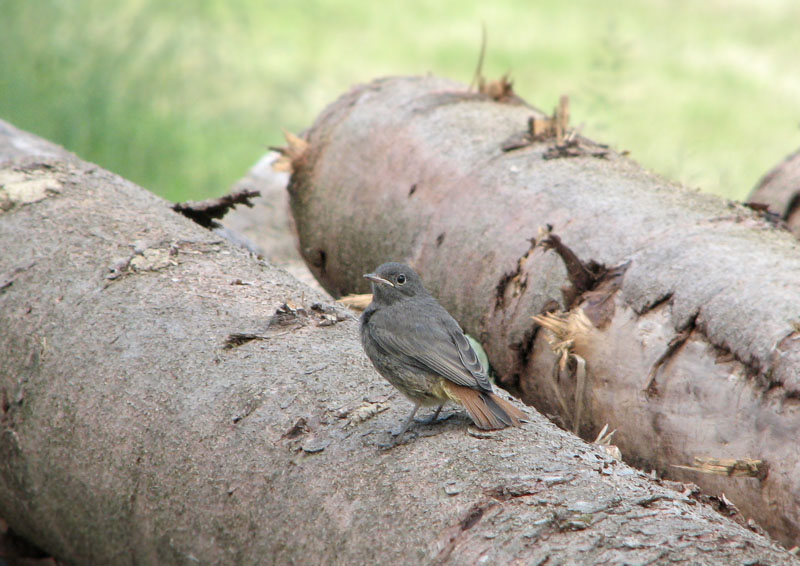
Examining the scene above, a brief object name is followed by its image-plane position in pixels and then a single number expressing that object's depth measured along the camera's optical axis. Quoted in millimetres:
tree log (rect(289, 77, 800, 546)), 5480
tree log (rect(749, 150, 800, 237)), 8398
